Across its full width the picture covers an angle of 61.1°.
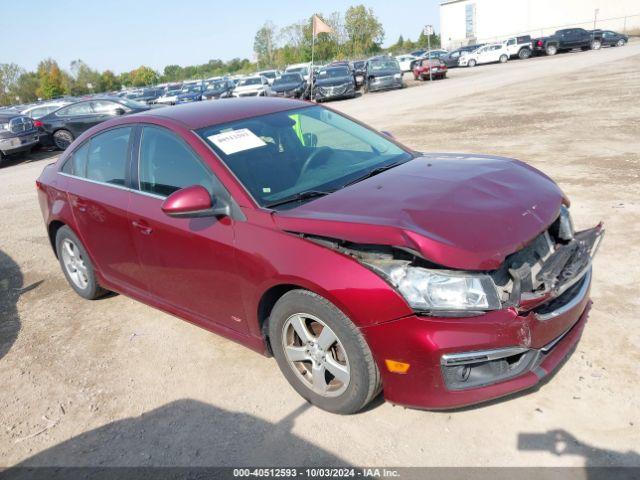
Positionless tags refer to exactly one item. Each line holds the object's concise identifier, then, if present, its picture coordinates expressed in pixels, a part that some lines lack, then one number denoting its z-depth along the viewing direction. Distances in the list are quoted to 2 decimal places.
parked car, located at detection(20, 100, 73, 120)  22.73
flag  18.02
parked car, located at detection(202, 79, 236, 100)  30.06
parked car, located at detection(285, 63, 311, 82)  36.04
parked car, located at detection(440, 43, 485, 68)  45.83
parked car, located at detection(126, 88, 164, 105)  38.36
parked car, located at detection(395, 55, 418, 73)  45.28
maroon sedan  2.62
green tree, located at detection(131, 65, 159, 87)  106.21
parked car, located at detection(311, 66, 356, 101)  25.66
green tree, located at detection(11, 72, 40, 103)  75.94
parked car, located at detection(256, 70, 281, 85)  39.14
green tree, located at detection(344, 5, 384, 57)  77.75
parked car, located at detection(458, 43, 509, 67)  42.50
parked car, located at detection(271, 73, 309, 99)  25.64
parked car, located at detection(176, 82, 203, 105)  31.59
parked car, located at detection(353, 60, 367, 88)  32.92
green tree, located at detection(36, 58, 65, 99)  76.94
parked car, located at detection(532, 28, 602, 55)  40.72
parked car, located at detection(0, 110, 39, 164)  15.74
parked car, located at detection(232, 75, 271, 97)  27.98
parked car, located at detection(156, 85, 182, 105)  32.25
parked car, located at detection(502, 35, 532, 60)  41.53
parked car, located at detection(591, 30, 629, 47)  40.42
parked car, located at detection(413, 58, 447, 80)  32.91
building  61.28
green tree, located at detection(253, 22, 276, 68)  90.56
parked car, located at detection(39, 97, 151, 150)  17.20
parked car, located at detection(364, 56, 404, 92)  27.88
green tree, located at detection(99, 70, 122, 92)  94.31
